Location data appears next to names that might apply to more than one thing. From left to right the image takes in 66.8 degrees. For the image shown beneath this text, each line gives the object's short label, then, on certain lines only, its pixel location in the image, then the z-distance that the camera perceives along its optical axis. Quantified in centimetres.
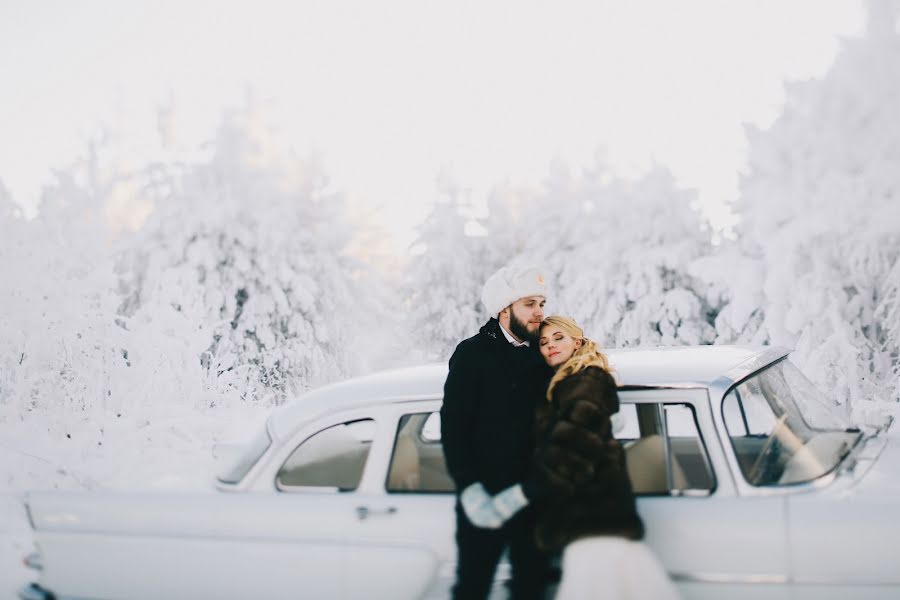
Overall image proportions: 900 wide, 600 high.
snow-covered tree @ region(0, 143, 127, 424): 884
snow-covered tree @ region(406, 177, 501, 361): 2625
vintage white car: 259
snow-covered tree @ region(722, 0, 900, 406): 1199
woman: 249
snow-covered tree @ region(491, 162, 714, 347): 2097
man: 275
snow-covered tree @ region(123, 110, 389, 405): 1916
